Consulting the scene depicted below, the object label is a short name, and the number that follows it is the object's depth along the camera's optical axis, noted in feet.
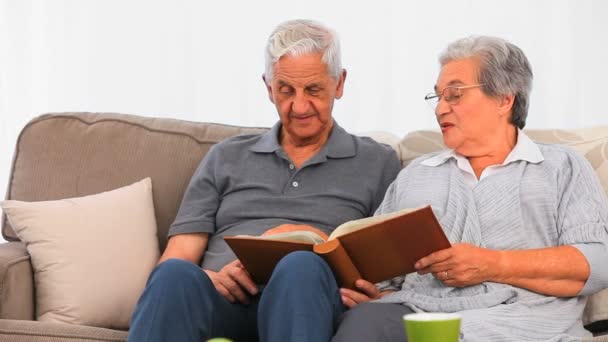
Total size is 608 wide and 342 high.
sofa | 9.16
